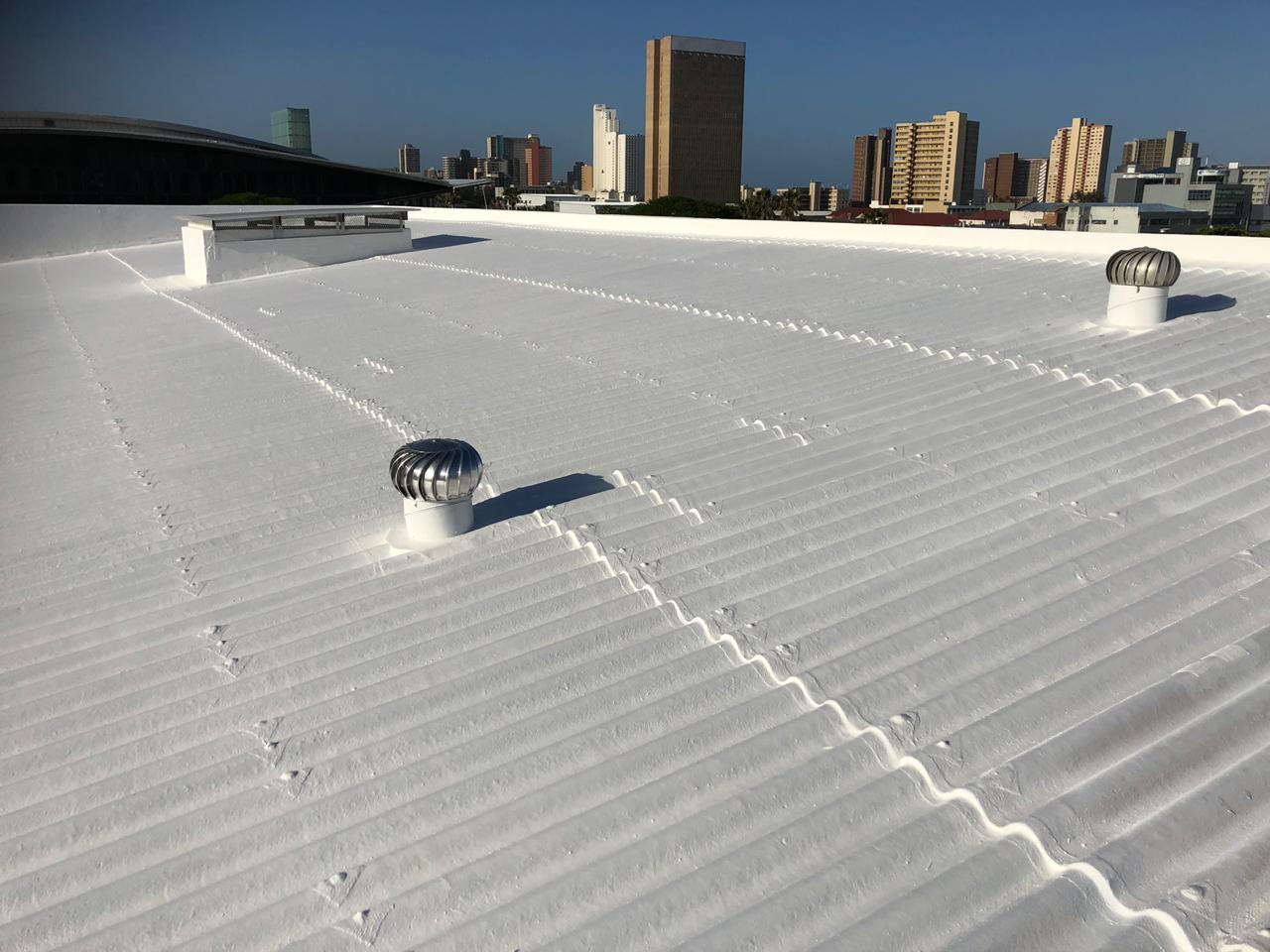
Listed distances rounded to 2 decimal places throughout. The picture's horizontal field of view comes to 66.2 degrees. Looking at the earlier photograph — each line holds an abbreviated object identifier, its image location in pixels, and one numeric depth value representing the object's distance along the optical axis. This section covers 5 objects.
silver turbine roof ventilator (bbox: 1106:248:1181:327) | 8.29
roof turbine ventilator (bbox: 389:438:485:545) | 5.13
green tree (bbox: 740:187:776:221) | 77.86
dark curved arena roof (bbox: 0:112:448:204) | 31.61
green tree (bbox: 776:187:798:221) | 75.94
